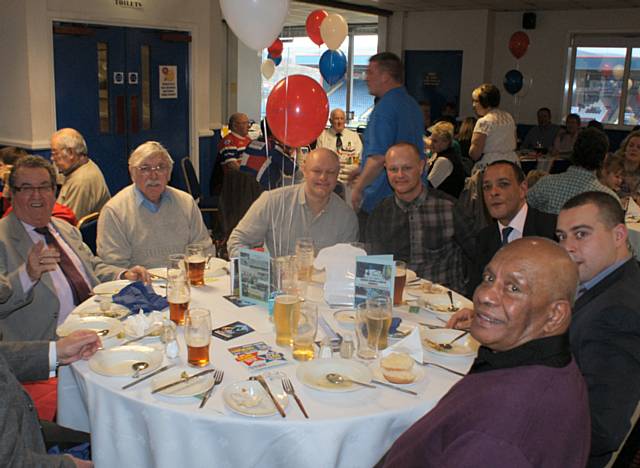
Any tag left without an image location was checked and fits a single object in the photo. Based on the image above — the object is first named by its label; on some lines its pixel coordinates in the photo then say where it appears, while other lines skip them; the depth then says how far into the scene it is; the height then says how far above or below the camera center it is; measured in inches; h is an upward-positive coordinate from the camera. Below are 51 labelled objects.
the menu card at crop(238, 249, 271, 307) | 94.6 -23.8
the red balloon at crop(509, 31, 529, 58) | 421.7 +52.1
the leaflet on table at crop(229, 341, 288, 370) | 78.1 -29.7
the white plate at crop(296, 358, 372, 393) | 71.8 -29.5
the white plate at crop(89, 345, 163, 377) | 75.2 -29.6
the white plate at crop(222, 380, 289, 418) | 66.9 -30.1
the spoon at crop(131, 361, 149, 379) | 74.1 -29.9
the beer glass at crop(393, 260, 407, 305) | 97.7 -24.8
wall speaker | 442.3 +70.8
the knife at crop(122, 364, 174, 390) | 72.0 -30.2
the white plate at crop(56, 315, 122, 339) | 85.5 -29.0
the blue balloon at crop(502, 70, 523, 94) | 411.5 +26.8
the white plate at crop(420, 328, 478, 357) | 82.0 -29.1
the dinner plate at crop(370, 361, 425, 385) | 75.4 -29.9
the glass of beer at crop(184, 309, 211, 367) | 75.3 -26.0
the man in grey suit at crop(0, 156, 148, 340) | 97.9 -24.4
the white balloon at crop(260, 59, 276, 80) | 406.6 +30.4
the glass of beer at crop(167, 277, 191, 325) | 88.0 -25.3
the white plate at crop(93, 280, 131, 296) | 100.4 -27.7
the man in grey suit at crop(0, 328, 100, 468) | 60.0 -30.7
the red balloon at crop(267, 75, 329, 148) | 140.2 +1.9
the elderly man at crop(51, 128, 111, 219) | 163.9 -16.6
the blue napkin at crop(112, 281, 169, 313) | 94.1 -27.3
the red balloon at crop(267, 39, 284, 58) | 425.1 +44.6
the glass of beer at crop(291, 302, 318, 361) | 80.4 -26.8
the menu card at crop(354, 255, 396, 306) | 90.2 -21.9
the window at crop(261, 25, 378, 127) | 567.8 +42.6
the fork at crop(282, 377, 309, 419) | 68.5 -30.2
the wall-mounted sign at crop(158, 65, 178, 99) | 273.1 +13.9
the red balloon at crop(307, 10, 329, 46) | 328.5 +47.8
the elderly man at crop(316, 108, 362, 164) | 312.0 -9.6
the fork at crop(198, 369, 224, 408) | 69.0 -30.2
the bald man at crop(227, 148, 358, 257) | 129.3 -20.1
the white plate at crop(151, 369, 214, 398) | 69.9 -30.0
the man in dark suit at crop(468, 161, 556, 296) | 124.0 -17.8
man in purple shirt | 50.1 -21.6
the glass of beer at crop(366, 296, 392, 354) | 80.1 -24.8
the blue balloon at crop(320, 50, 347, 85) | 338.3 +28.4
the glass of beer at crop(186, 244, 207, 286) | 104.5 -24.3
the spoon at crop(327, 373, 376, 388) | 73.0 -29.7
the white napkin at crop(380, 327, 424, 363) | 79.7 -28.1
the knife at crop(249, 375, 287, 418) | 66.9 -30.0
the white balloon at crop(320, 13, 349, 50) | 292.8 +40.5
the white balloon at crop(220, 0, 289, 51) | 130.3 +20.2
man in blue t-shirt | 165.5 -1.8
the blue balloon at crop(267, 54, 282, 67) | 437.5 +39.6
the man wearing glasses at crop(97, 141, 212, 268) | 123.6 -21.0
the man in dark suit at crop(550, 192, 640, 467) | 68.2 -21.4
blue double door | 238.2 +9.1
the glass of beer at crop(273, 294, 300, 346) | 82.2 -25.4
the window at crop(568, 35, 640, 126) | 431.5 +31.6
